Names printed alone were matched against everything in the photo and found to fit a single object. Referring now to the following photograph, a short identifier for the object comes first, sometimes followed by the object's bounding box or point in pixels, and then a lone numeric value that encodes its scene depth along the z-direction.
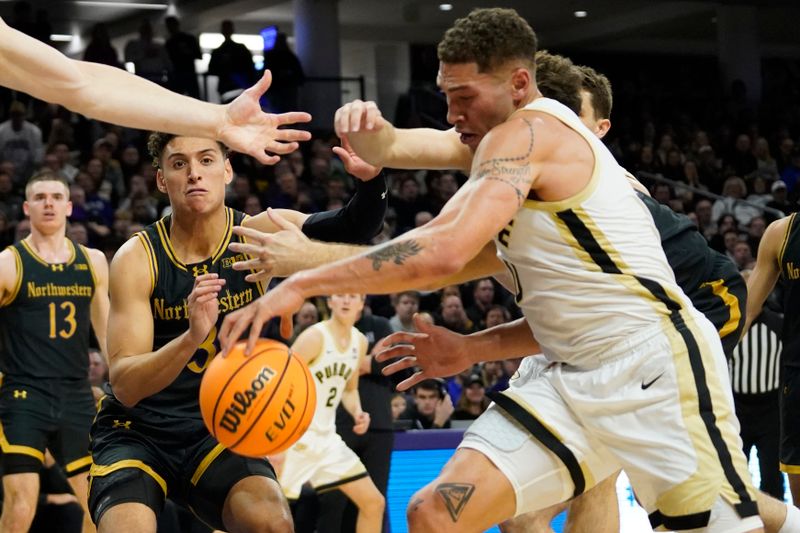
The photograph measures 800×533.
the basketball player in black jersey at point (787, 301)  6.09
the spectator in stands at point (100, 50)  14.53
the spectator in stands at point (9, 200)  11.39
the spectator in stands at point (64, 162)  12.30
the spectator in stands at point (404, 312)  10.67
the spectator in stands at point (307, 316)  9.62
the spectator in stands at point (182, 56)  14.77
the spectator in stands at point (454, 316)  11.06
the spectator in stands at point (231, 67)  15.19
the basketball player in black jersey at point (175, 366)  4.25
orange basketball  3.75
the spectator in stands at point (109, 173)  12.22
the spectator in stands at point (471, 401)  9.87
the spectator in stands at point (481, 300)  11.60
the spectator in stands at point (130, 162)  12.87
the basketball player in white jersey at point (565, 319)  3.54
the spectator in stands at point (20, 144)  12.67
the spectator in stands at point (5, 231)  10.68
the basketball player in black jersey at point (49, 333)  7.34
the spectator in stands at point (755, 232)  13.96
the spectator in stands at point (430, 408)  9.29
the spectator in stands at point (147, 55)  15.08
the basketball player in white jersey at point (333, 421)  7.64
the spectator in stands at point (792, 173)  16.56
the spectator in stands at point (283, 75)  15.44
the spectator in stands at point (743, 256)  12.63
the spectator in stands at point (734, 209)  15.00
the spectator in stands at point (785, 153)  17.81
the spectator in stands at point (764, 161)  17.14
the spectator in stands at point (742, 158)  17.27
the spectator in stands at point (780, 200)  14.98
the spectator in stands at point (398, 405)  9.33
